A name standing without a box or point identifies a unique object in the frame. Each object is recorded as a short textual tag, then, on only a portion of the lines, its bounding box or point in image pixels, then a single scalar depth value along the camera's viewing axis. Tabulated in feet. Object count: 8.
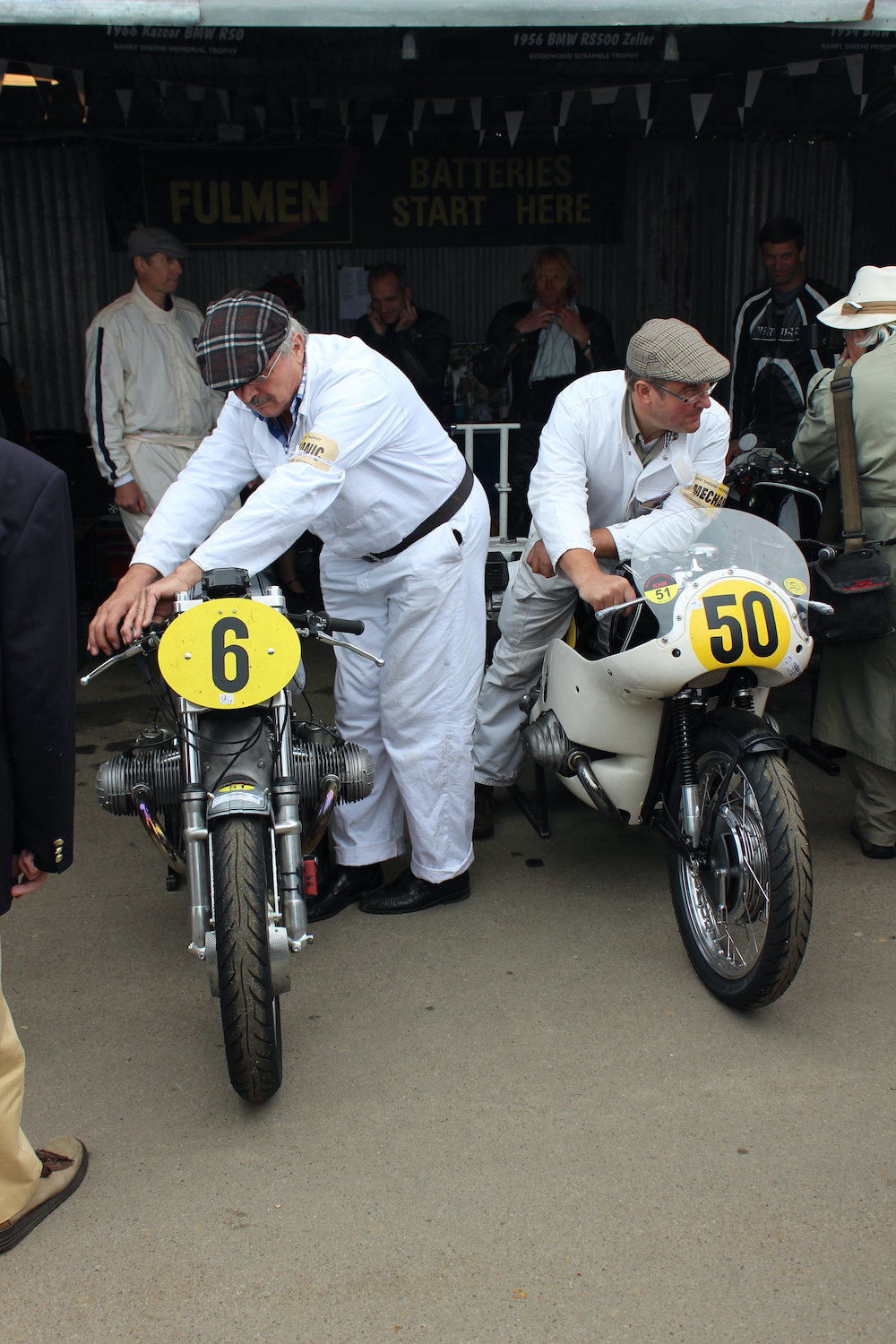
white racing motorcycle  8.95
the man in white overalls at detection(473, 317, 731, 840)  10.13
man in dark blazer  6.26
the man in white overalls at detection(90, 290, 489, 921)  9.11
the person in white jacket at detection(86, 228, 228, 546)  19.26
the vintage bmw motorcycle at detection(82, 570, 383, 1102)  7.86
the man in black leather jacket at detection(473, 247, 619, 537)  21.86
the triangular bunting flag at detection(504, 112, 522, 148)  23.07
